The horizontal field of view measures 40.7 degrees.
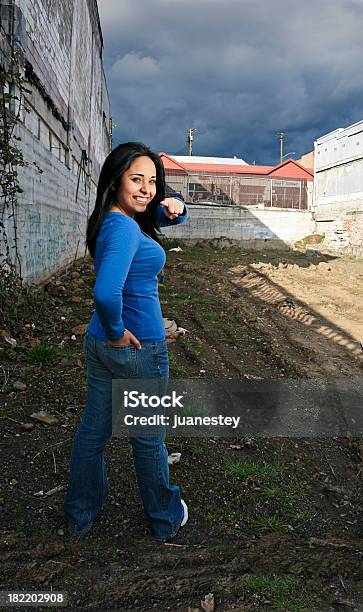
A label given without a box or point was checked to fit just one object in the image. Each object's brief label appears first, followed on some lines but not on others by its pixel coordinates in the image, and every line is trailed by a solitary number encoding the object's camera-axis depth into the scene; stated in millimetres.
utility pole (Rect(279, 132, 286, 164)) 52091
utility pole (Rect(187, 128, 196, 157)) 49375
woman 1882
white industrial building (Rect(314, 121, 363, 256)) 19812
